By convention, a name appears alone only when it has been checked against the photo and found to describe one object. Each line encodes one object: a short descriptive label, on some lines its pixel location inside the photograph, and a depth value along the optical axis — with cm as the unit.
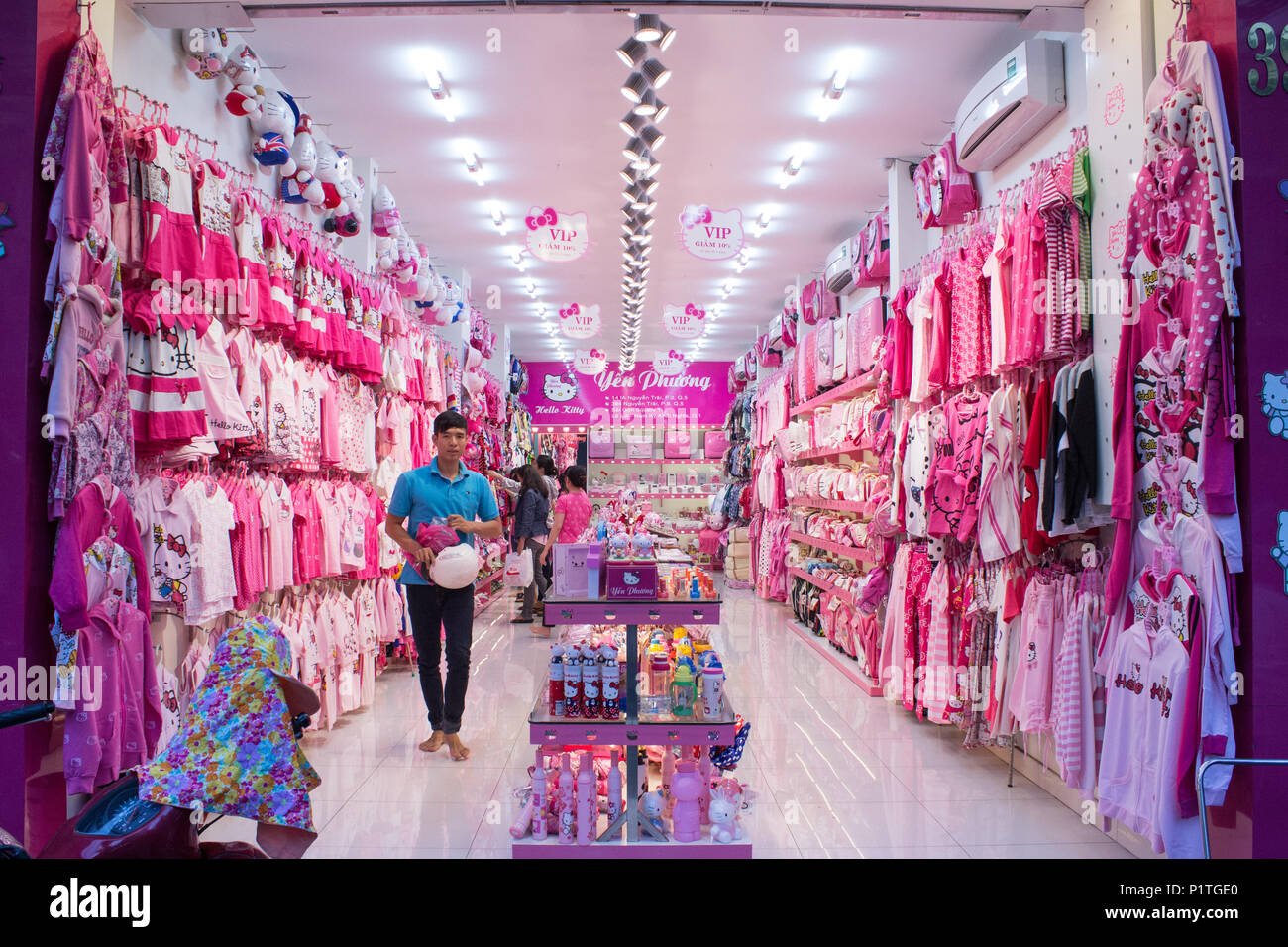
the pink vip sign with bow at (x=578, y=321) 921
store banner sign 1519
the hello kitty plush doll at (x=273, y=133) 432
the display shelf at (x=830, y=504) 666
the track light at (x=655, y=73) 431
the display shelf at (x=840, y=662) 568
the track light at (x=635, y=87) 445
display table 288
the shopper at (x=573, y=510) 771
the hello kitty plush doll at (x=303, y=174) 464
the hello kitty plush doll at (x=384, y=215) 604
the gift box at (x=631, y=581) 298
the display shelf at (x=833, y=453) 665
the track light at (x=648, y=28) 391
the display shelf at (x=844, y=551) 642
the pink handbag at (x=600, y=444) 1509
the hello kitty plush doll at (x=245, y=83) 403
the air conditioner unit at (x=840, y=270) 711
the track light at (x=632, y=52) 409
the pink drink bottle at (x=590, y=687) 295
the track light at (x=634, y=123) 490
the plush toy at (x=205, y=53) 373
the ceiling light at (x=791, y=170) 590
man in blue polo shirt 411
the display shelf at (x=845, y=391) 652
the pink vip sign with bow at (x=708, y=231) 579
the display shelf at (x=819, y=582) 666
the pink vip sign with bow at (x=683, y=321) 939
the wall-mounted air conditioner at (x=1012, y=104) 389
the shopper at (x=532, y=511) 832
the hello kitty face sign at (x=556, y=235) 595
